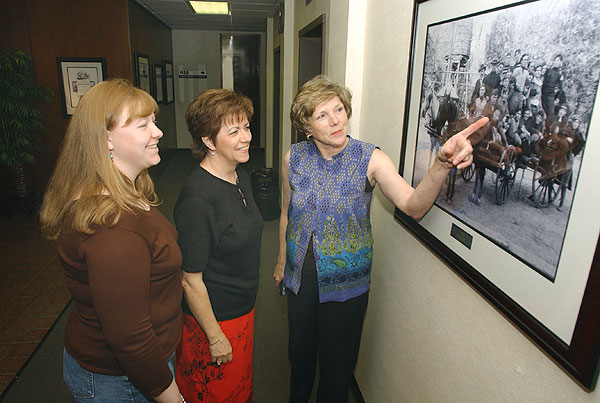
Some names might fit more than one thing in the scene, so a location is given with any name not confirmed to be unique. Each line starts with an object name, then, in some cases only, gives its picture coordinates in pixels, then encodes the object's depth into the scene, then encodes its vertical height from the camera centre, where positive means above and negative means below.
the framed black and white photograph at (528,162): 0.73 -0.14
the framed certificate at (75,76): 5.43 +0.01
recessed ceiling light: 5.83 +1.07
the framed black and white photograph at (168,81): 8.17 -0.04
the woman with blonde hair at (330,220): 1.57 -0.52
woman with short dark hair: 1.39 -0.57
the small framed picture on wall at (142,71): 5.81 +0.11
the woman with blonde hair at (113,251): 0.98 -0.41
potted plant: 4.52 -0.37
